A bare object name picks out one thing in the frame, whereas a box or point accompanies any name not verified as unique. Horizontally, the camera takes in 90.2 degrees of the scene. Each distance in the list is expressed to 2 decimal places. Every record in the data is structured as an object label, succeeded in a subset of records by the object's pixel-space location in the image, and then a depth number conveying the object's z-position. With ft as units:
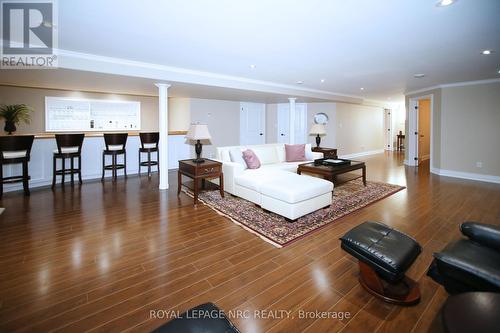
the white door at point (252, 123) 29.12
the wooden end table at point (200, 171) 13.83
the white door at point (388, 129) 38.63
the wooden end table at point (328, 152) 21.79
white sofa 10.72
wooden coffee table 15.06
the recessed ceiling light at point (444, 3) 7.43
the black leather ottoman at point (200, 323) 3.76
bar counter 16.42
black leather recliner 4.99
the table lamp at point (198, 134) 14.64
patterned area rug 9.84
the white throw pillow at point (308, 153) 19.21
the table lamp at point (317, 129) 22.91
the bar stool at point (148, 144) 19.89
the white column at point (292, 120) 25.40
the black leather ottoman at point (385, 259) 5.85
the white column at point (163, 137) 16.81
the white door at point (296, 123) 30.50
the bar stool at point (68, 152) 16.26
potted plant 16.57
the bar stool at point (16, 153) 13.84
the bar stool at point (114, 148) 18.28
